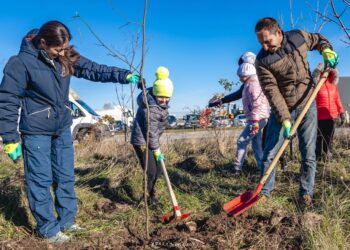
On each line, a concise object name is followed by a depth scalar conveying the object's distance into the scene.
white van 10.70
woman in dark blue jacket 2.68
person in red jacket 4.94
